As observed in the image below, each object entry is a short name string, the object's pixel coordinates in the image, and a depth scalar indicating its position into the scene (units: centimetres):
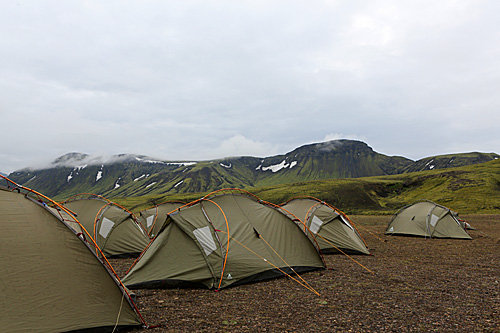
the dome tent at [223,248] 998
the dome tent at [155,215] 2136
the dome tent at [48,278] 555
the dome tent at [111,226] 1578
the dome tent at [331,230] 1642
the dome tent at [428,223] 2236
